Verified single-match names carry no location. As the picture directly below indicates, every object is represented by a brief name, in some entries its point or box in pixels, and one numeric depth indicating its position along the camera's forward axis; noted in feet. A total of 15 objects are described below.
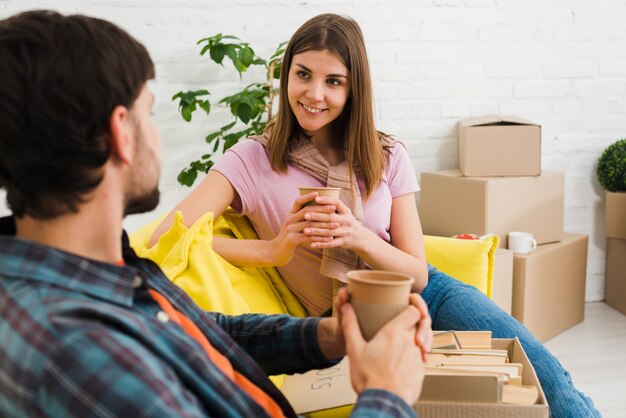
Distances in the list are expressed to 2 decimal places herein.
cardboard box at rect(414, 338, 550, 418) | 3.70
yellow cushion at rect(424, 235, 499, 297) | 7.63
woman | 6.24
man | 2.49
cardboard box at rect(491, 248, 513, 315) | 9.96
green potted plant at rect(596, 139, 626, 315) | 11.54
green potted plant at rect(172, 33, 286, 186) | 9.42
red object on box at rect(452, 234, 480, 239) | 8.81
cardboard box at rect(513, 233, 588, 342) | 10.32
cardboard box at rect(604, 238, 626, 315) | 12.01
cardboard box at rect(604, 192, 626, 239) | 11.49
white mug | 10.31
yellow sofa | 5.53
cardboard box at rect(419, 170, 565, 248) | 10.28
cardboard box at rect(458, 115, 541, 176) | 10.51
